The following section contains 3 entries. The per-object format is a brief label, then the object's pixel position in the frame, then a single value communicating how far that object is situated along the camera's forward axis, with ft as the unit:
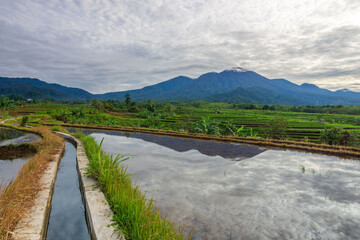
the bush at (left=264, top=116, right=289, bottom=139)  105.04
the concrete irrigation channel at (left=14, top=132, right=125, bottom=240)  9.11
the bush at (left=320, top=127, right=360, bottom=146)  72.35
